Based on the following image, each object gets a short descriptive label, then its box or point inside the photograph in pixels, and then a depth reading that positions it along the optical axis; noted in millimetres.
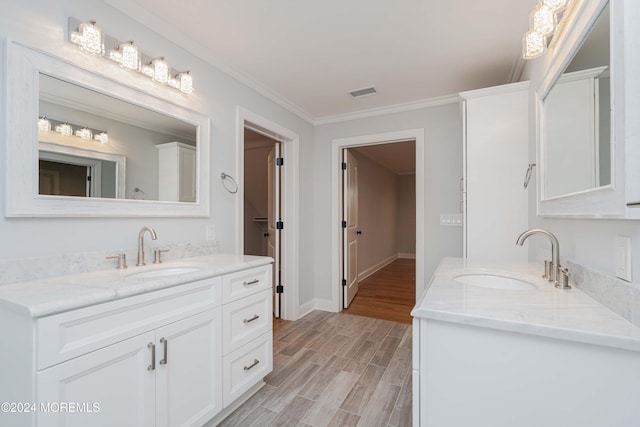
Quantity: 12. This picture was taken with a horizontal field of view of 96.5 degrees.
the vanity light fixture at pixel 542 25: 1248
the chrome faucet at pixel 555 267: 1160
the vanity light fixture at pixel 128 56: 1393
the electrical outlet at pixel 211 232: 2086
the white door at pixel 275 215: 3189
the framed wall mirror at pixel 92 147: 1220
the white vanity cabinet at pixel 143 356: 908
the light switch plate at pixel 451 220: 2820
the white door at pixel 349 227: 3510
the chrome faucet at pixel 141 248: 1576
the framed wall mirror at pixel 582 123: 861
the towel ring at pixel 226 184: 2209
